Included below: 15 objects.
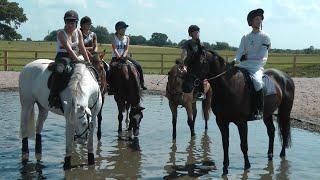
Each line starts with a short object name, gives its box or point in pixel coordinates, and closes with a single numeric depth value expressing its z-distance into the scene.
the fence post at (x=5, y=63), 27.62
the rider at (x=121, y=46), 10.10
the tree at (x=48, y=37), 122.03
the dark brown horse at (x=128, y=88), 9.33
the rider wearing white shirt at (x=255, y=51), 7.39
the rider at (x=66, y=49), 7.00
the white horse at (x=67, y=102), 6.30
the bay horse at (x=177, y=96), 9.70
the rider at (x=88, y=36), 9.59
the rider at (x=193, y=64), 6.77
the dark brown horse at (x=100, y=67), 8.57
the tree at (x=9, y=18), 57.28
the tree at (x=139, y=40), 105.93
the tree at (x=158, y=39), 105.31
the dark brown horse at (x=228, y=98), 6.97
